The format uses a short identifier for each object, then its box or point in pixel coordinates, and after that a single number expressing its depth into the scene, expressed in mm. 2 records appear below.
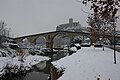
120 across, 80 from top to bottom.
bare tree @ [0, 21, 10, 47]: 34760
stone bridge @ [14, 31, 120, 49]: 38077
